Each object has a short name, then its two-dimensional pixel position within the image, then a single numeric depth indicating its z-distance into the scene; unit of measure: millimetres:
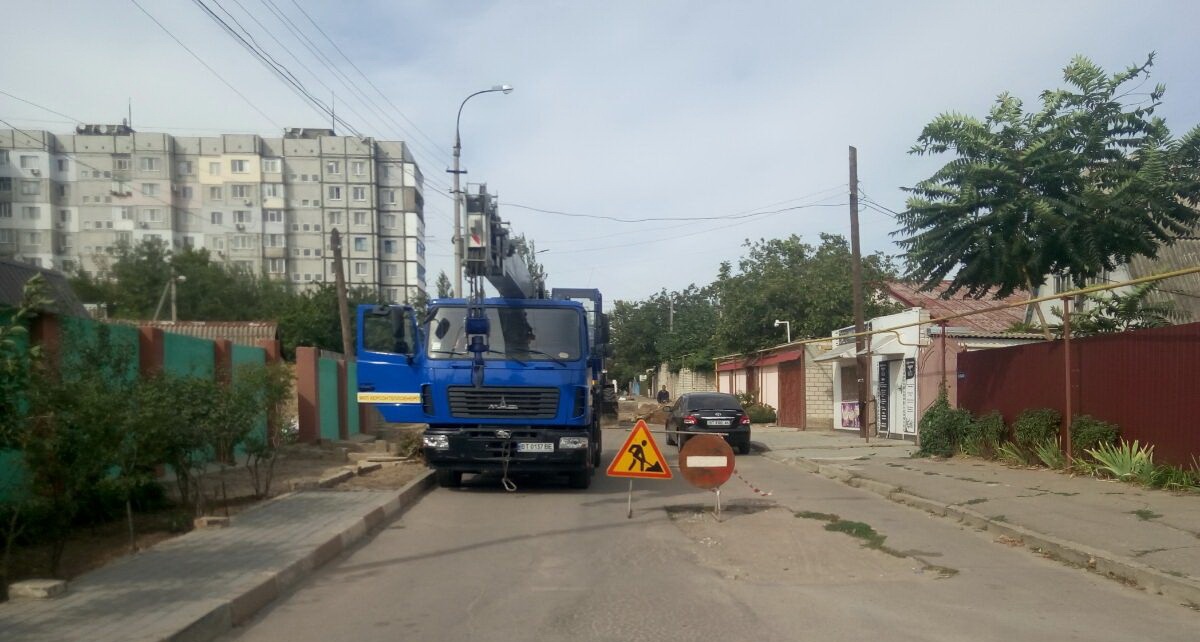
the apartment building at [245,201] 68000
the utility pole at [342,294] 29194
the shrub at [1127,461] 12648
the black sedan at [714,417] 21859
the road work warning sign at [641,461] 11383
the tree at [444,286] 40091
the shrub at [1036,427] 15352
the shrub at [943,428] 18469
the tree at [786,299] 38094
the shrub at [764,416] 37344
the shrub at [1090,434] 13773
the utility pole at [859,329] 25083
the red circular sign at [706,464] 11000
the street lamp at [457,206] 20656
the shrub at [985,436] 17234
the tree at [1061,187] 15281
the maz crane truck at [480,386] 13469
